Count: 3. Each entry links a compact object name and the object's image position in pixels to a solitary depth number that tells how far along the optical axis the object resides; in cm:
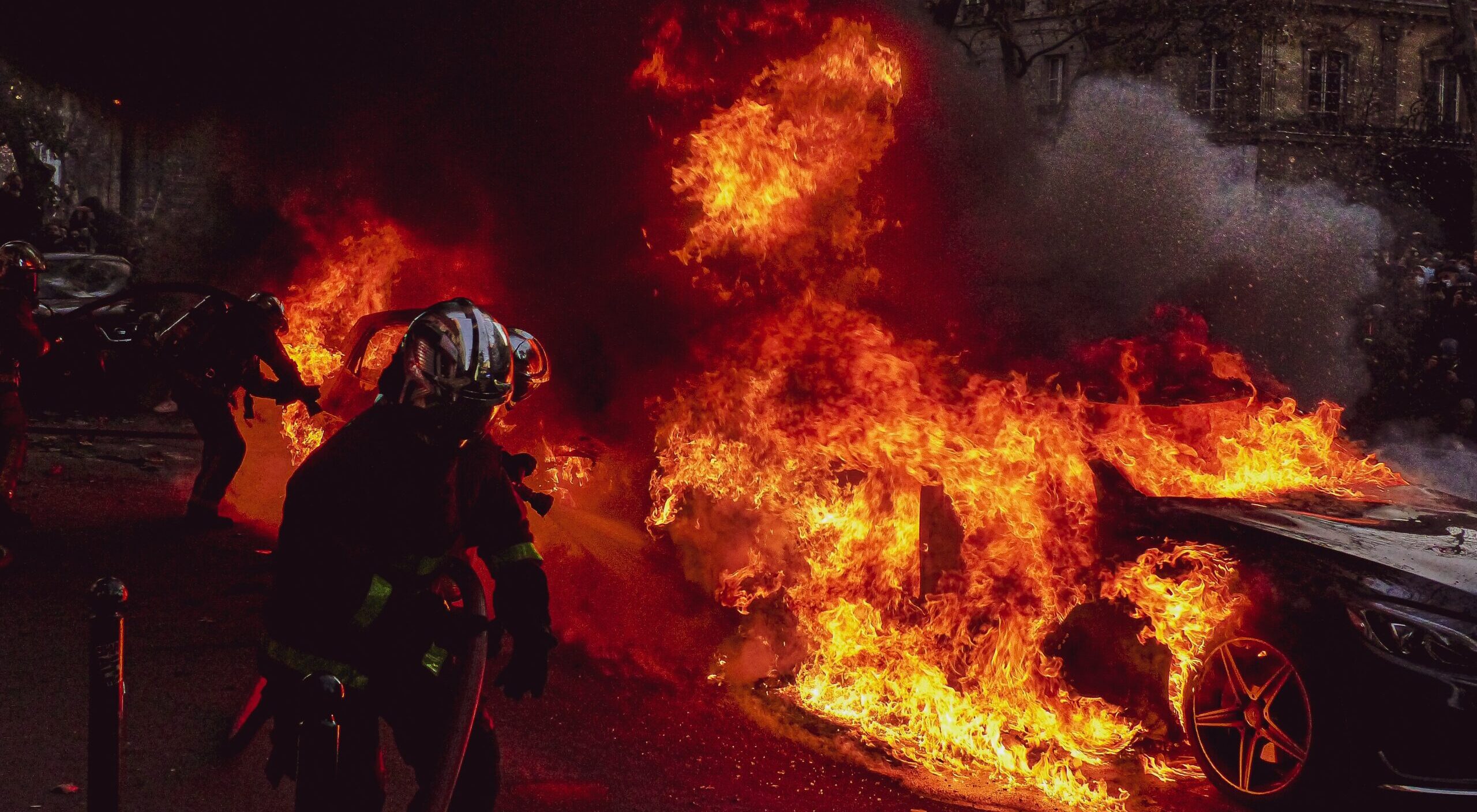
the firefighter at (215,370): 866
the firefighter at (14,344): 736
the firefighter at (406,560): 310
